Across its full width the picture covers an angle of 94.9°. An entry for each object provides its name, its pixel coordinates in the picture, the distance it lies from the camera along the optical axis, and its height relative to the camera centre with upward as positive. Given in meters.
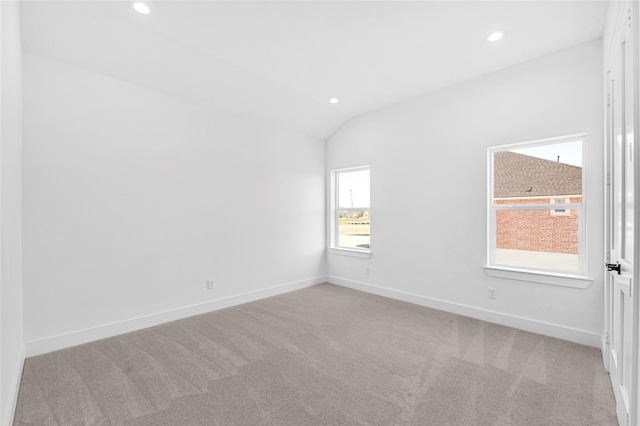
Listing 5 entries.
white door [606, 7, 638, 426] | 1.53 -0.07
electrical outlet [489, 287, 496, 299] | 3.32 -0.94
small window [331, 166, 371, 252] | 4.91 +0.01
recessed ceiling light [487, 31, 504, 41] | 2.62 +1.58
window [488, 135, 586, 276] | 2.91 +0.04
